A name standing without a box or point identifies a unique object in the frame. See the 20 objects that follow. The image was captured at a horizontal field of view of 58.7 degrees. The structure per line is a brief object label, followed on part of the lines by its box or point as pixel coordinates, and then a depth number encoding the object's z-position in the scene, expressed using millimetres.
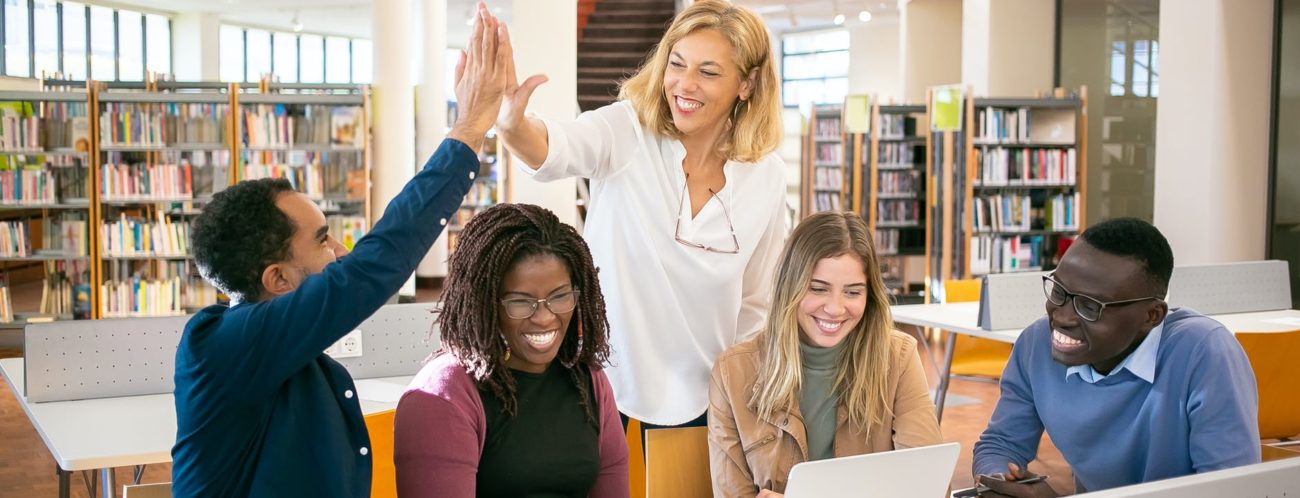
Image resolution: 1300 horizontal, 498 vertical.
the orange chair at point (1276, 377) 3938
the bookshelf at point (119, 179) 8258
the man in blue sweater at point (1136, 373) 1886
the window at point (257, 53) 18578
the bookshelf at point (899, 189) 11641
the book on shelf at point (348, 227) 9188
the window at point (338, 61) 20297
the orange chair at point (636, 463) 2480
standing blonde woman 2232
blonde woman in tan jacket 2221
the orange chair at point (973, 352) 5184
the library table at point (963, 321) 4679
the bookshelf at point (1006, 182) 9461
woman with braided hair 1864
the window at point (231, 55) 18000
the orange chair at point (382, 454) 2256
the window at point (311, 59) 19812
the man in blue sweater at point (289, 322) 1525
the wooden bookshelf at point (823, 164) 11844
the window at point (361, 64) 20719
